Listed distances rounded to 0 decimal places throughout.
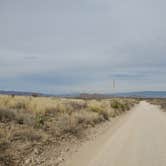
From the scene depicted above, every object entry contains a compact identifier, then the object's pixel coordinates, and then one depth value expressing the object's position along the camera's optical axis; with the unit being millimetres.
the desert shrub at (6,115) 8905
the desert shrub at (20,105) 12641
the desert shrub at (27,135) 7135
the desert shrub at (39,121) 8877
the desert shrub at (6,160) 5291
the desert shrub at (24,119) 8795
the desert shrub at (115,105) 26716
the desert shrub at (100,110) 16886
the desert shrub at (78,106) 17361
